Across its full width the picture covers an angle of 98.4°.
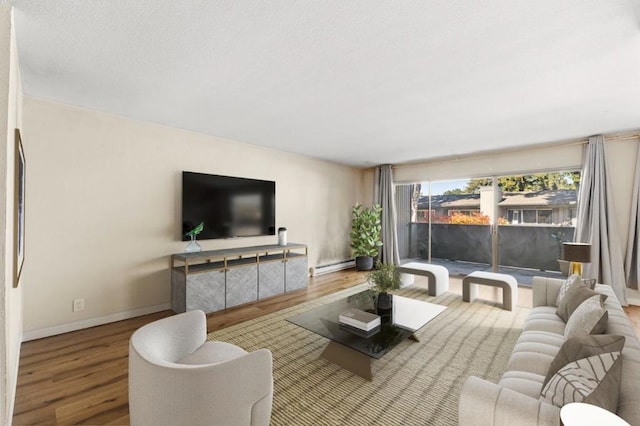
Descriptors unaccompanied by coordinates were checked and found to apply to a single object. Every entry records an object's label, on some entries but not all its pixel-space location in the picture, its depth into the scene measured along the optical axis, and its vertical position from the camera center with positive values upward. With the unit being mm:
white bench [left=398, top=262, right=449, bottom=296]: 4293 -923
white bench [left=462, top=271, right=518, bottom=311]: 3684 -956
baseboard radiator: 5751 -1146
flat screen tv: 3891 +154
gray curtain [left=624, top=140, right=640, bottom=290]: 3824 -349
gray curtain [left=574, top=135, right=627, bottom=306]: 3912 -101
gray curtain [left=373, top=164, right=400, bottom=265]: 6363 -22
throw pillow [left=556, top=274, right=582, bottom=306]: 2445 -625
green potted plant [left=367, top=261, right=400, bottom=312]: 2758 -669
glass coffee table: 2121 -957
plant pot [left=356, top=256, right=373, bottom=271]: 6211 -1059
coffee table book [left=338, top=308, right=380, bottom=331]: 2297 -887
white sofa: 1080 -791
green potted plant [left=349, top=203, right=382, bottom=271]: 6211 -482
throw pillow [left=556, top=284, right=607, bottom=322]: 2125 -669
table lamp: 3145 -414
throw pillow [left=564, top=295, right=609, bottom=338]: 1596 -625
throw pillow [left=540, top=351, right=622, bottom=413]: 1067 -668
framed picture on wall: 1742 +16
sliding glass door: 4664 -101
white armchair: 1240 -823
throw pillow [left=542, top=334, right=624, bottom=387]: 1171 -571
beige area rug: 1813 -1286
